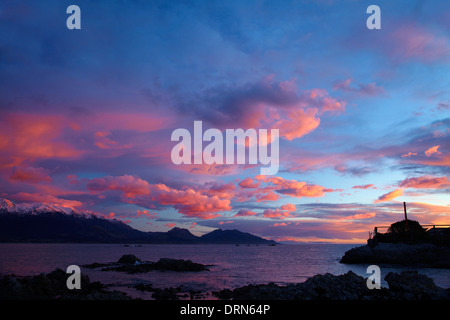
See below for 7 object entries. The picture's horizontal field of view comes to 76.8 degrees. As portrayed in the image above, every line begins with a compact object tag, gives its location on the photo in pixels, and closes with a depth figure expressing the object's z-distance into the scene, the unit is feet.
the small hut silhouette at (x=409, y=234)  254.92
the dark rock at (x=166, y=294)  93.66
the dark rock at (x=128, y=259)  242.78
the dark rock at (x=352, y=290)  67.05
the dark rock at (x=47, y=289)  73.75
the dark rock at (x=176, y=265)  195.42
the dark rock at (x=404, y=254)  215.51
